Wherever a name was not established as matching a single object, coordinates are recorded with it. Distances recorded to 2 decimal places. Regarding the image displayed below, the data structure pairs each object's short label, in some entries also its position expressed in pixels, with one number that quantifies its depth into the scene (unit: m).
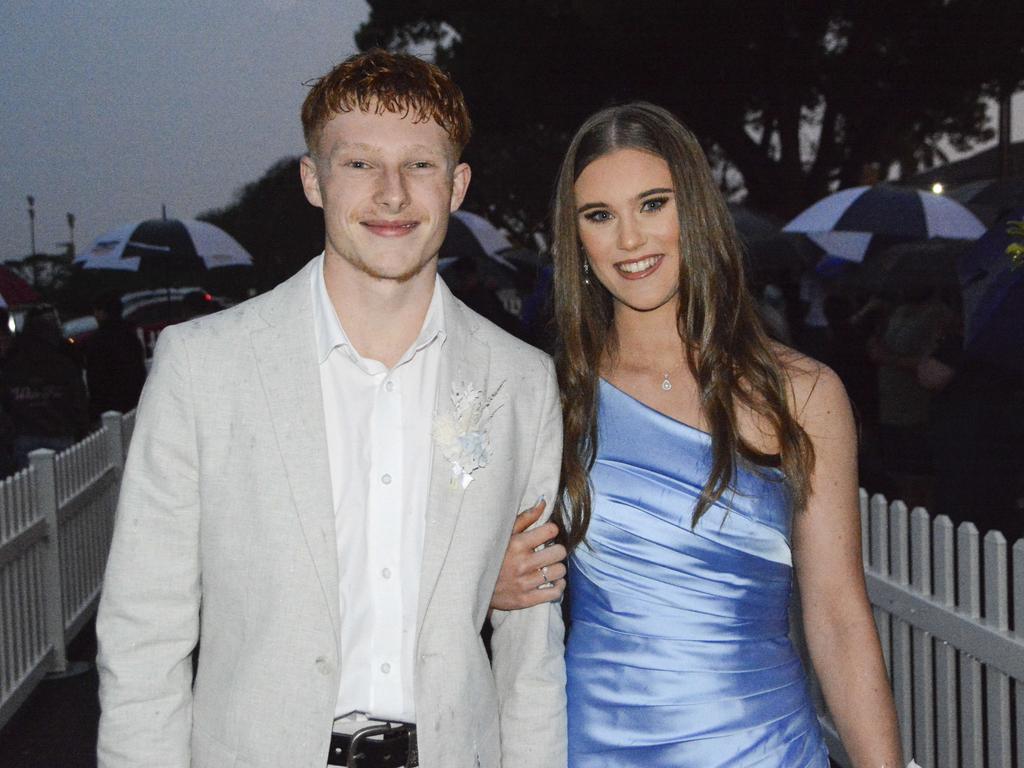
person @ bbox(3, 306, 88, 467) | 9.08
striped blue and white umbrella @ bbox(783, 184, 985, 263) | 10.52
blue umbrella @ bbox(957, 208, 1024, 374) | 5.43
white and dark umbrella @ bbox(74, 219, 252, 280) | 13.66
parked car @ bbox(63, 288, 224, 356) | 24.38
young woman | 2.90
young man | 2.39
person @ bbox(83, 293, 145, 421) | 11.31
